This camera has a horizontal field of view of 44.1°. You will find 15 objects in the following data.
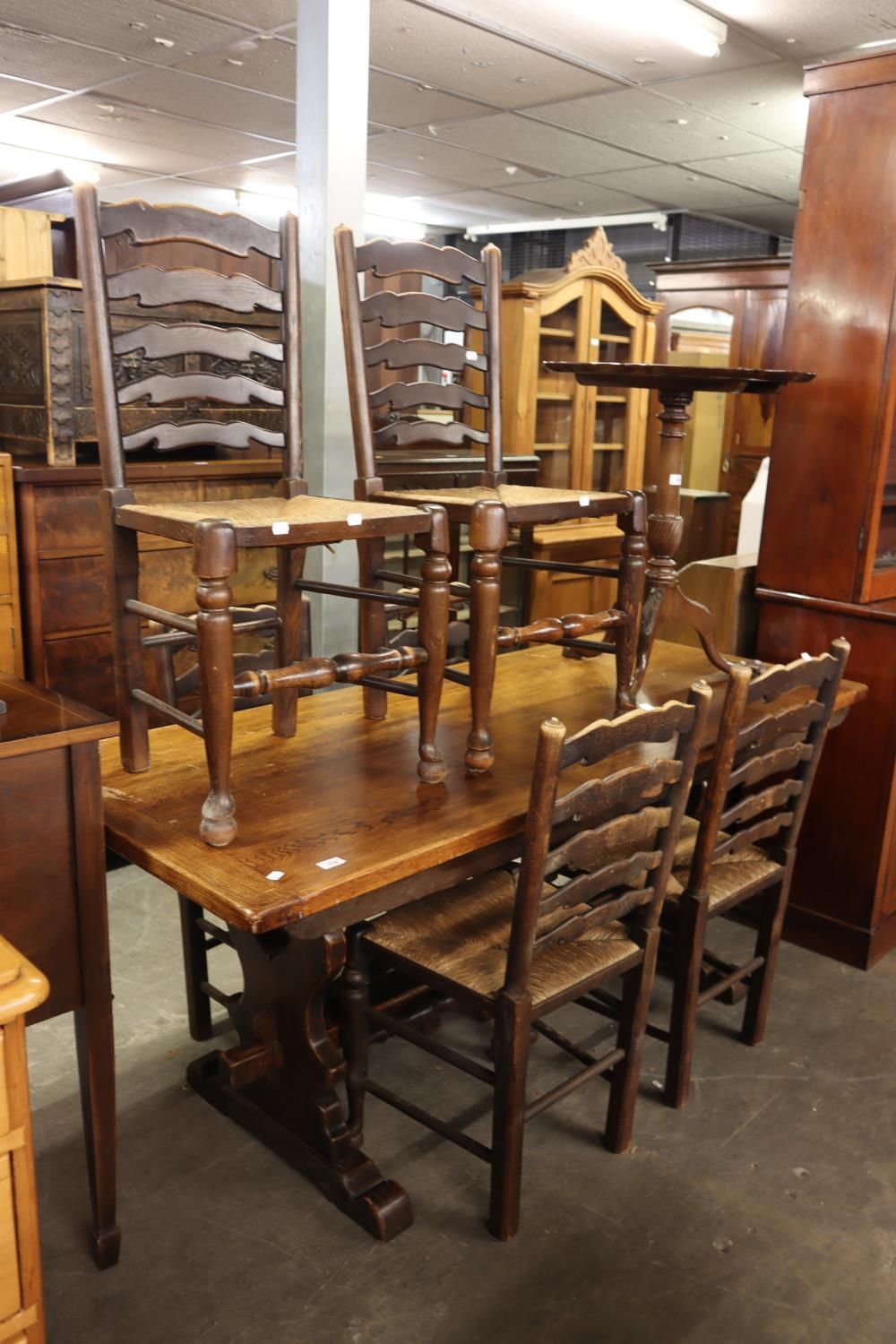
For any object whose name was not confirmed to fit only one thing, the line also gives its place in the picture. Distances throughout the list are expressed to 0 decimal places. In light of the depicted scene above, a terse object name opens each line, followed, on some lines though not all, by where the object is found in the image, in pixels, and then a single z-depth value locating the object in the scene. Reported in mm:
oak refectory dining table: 1584
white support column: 2729
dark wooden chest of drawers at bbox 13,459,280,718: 2865
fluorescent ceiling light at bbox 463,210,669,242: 8275
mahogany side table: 1445
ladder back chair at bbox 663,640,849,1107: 1980
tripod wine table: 2330
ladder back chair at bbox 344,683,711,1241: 1636
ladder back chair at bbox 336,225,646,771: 2084
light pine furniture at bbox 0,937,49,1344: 1113
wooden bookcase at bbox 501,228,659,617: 4438
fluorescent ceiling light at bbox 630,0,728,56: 4105
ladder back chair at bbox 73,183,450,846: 1598
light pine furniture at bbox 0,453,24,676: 2800
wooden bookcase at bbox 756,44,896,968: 2633
